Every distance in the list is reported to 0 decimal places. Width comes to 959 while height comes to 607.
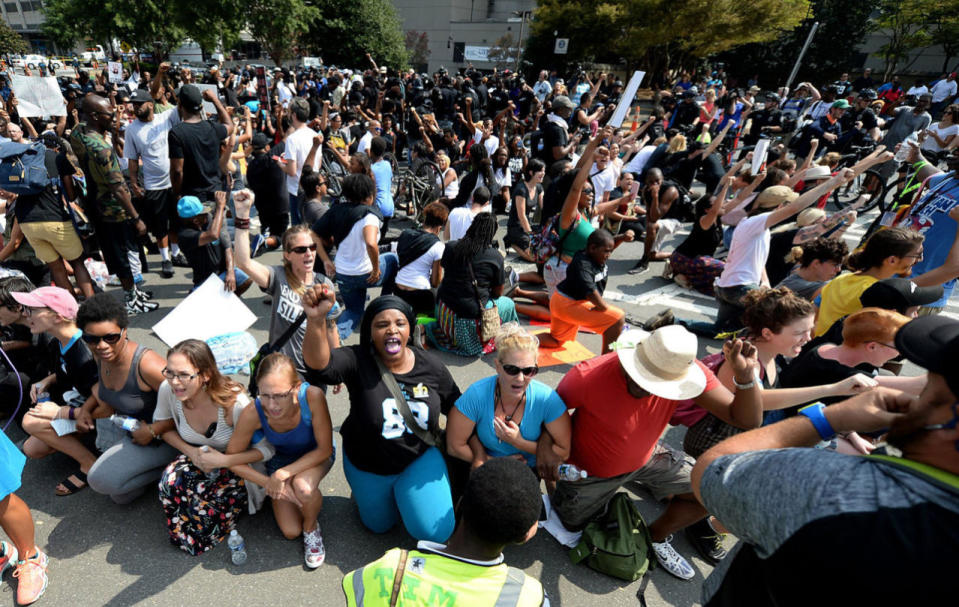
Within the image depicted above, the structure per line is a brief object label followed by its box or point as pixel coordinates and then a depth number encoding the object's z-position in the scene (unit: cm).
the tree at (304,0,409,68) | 3381
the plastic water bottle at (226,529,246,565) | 277
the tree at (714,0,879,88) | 3234
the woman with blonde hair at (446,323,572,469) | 271
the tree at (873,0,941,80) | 2850
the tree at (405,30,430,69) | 4572
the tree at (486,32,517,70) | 3734
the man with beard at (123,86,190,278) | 573
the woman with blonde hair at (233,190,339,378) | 346
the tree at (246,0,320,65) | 2853
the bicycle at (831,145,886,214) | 940
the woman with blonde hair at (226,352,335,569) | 275
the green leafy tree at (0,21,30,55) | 3394
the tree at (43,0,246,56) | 2448
